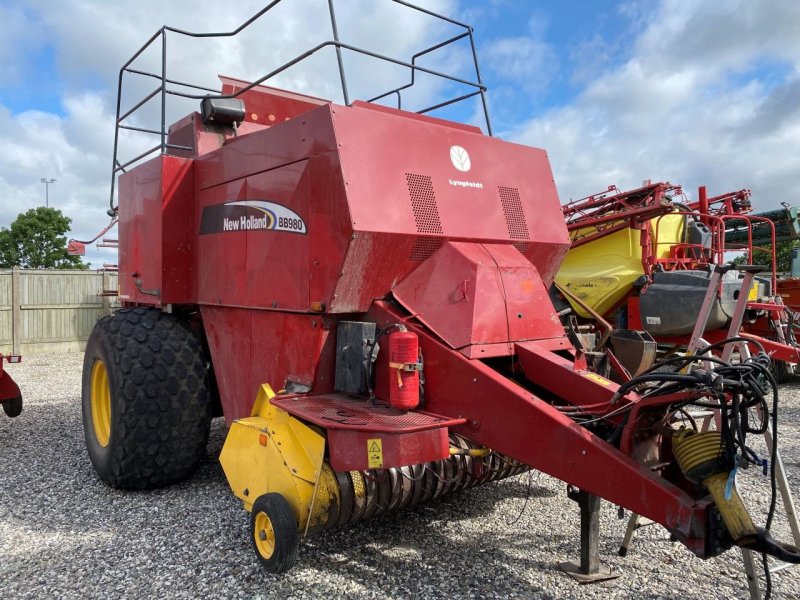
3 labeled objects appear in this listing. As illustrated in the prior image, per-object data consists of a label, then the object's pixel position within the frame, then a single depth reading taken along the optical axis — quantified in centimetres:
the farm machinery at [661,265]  788
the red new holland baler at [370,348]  265
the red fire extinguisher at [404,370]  309
